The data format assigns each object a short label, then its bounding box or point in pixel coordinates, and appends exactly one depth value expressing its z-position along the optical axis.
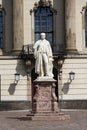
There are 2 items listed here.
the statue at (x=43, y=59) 18.17
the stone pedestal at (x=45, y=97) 17.90
